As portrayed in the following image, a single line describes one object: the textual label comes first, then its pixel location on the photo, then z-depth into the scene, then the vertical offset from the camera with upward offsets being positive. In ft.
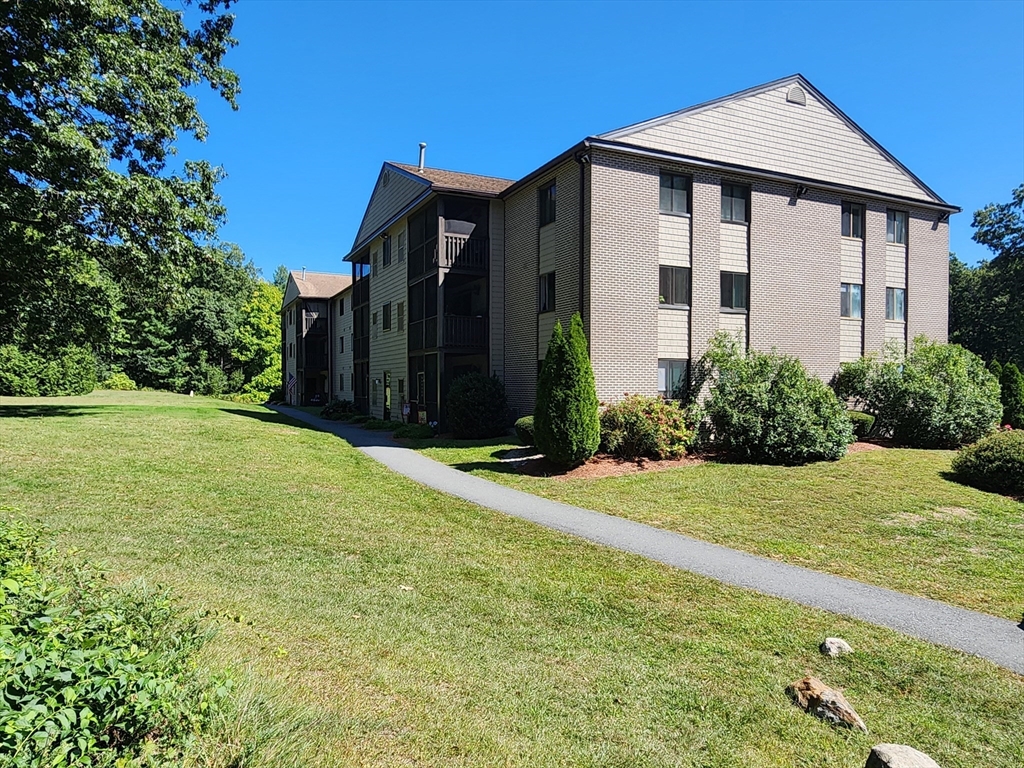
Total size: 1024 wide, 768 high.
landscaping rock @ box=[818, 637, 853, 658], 15.21 -6.98
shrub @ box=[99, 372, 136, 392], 147.54 -1.53
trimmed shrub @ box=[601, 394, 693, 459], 46.80 -4.24
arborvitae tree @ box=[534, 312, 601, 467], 43.29 -1.87
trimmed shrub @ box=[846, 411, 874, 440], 59.21 -4.32
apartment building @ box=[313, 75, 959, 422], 55.83 +14.10
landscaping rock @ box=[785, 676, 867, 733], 11.78 -6.72
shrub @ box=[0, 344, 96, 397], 101.71 +0.64
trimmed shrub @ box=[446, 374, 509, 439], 62.03 -3.09
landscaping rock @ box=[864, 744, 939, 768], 9.40 -6.14
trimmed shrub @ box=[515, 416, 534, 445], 49.80 -4.40
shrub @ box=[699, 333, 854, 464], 45.78 -2.89
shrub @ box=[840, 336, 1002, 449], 54.70 -1.78
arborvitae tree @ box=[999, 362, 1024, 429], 68.80 -1.86
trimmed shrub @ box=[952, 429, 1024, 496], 36.60 -5.38
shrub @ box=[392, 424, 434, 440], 67.00 -6.29
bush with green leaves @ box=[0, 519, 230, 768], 6.81 -4.06
